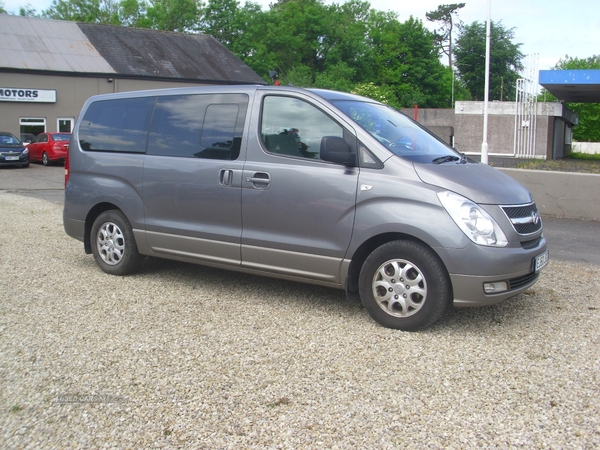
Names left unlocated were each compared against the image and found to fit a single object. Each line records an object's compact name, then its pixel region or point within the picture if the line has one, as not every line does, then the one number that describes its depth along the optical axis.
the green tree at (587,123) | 67.06
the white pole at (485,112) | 21.47
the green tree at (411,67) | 71.06
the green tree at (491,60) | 77.94
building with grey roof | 34.69
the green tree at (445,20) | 86.56
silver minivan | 4.99
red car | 28.41
